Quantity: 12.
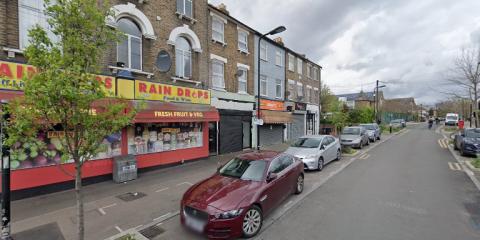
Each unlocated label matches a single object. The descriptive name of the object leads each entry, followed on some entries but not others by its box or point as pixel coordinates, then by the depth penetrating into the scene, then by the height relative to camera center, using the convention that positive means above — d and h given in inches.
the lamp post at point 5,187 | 157.6 -47.0
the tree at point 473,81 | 765.1 +123.6
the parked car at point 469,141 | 510.0 -49.5
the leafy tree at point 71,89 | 132.3 +16.6
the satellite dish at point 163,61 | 425.4 +103.1
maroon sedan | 176.7 -64.5
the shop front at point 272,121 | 692.1 -7.0
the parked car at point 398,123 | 1615.2 -28.7
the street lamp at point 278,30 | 427.8 +160.4
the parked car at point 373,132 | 844.5 -46.8
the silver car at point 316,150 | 401.4 -57.0
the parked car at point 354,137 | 657.0 -51.6
